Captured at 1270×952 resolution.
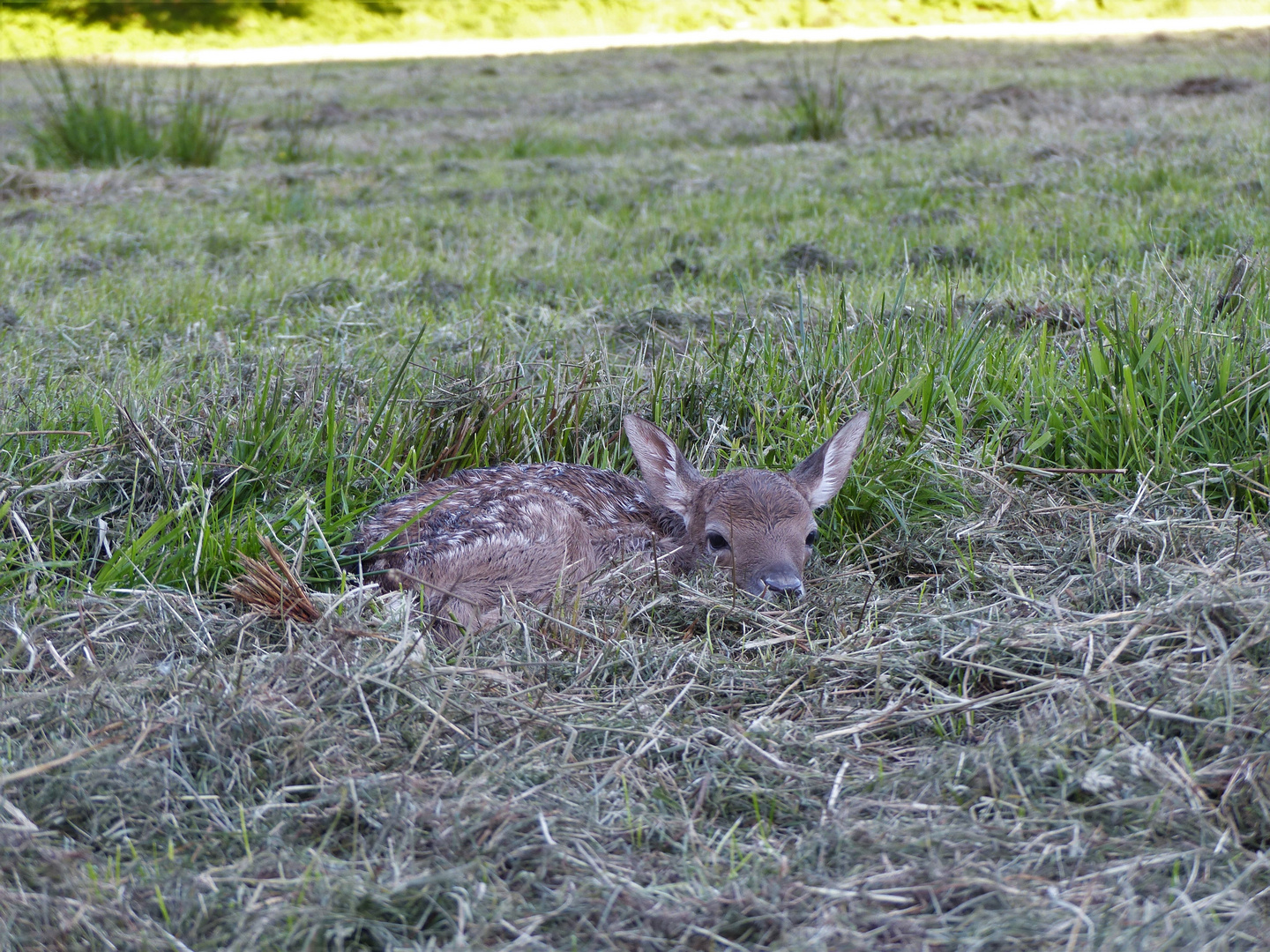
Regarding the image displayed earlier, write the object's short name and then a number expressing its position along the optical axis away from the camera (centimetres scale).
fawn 747
